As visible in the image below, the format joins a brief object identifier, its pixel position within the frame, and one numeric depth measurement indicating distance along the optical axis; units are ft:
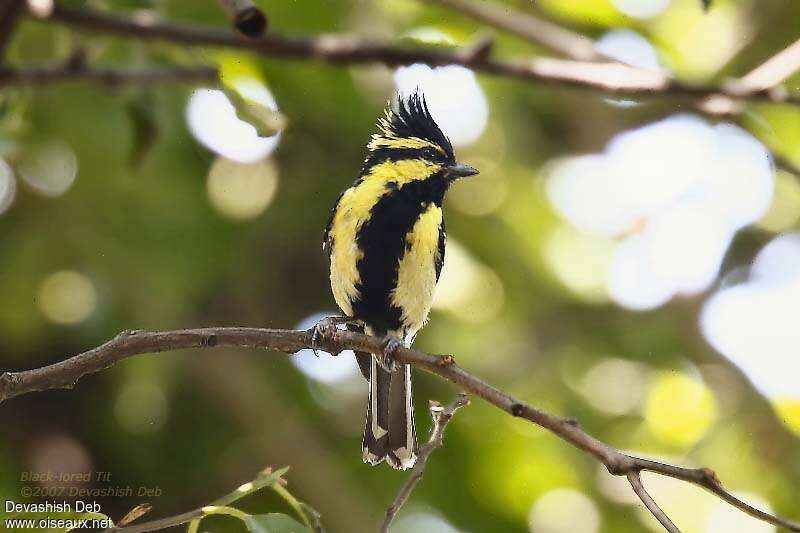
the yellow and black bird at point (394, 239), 15.05
